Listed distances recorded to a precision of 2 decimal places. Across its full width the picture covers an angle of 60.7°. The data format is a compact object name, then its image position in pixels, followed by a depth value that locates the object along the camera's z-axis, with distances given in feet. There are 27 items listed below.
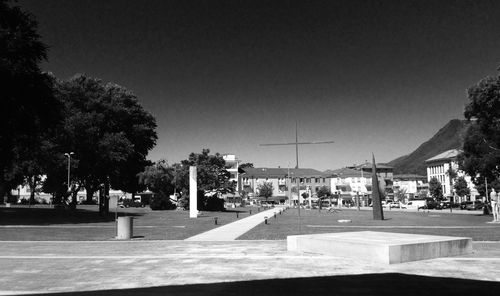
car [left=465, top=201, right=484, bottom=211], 228.84
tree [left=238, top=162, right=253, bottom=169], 572.83
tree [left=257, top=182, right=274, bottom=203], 444.14
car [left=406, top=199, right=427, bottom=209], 265.13
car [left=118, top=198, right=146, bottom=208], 271.28
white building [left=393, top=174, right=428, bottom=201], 440.86
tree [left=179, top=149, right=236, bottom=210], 198.29
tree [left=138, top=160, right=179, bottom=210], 197.16
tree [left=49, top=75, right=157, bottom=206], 154.92
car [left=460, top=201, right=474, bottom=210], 249.26
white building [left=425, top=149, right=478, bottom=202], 379.14
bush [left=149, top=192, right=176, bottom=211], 199.16
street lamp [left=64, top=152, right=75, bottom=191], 154.20
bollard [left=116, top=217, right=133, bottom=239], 63.41
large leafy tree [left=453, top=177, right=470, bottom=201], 293.14
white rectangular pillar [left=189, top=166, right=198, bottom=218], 130.62
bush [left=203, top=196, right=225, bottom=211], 203.62
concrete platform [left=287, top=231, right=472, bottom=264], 36.47
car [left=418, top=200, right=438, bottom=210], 258.28
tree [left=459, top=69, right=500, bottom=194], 133.80
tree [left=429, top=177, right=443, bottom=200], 341.62
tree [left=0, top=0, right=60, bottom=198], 90.89
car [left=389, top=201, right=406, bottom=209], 269.64
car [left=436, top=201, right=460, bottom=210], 252.42
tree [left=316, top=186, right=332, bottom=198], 397.92
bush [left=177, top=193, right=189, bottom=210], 195.52
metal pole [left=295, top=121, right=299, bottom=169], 73.05
